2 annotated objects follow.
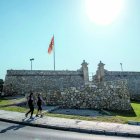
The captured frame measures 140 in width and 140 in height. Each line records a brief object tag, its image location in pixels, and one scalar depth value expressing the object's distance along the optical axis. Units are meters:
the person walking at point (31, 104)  9.31
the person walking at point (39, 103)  9.62
